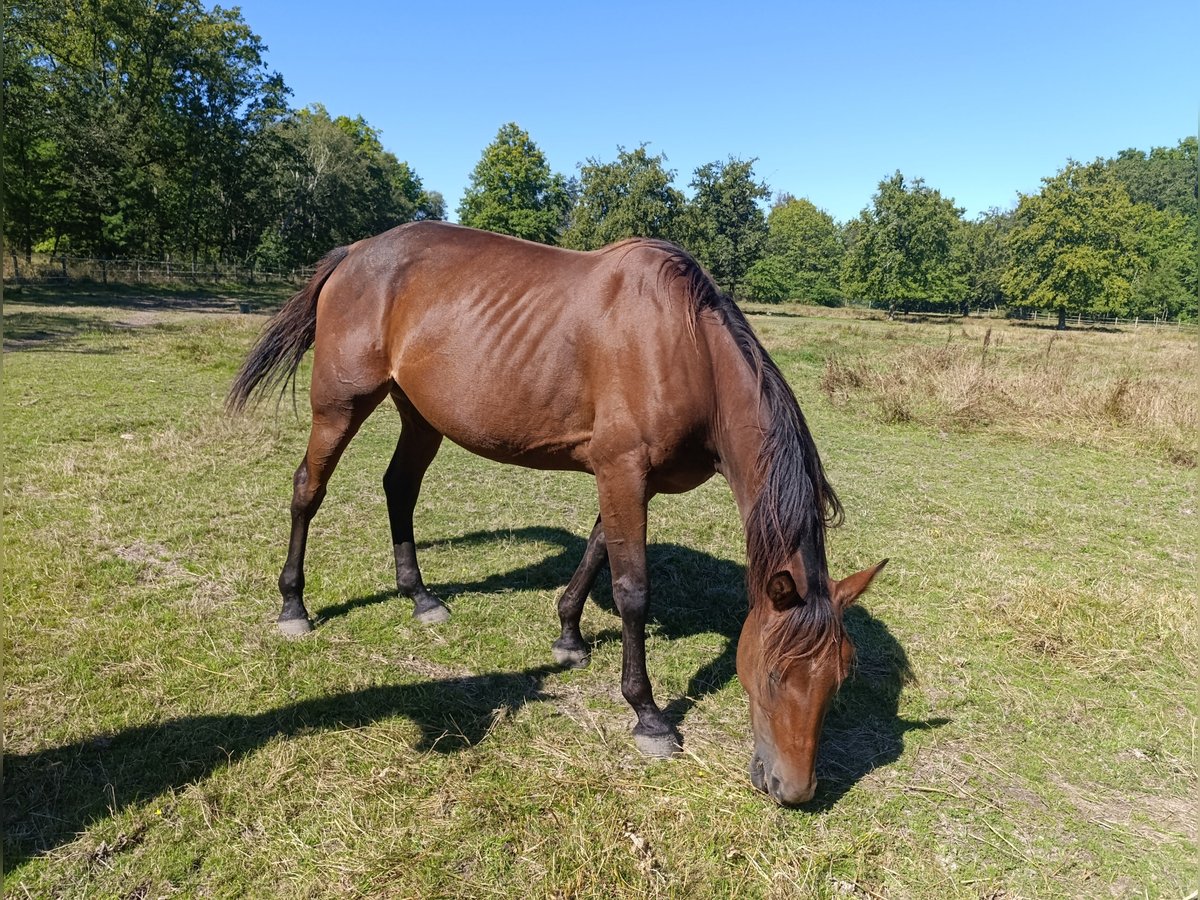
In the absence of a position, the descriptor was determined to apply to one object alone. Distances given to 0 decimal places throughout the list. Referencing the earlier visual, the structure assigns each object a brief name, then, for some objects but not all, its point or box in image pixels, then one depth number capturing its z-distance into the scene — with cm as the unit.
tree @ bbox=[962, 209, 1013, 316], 5612
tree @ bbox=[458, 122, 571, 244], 4878
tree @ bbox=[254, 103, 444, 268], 4244
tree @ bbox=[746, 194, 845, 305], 5259
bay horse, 283
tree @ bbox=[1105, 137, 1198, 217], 6431
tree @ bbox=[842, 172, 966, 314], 4681
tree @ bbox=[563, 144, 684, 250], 3706
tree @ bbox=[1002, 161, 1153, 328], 4262
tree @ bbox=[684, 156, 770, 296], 4597
